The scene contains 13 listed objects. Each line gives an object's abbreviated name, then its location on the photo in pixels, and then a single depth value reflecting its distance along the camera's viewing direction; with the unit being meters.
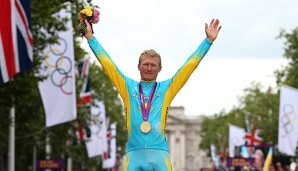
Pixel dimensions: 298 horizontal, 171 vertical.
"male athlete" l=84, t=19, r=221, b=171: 9.22
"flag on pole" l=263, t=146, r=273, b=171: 29.55
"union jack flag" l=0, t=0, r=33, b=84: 22.48
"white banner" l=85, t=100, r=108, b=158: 51.81
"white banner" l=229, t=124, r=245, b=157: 74.38
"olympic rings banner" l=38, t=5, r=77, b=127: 33.28
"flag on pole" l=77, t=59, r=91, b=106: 51.16
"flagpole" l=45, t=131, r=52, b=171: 60.64
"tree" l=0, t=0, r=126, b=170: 33.38
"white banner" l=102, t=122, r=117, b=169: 60.78
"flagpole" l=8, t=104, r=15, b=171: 41.56
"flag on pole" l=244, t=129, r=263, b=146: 63.54
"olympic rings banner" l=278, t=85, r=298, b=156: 39.53
